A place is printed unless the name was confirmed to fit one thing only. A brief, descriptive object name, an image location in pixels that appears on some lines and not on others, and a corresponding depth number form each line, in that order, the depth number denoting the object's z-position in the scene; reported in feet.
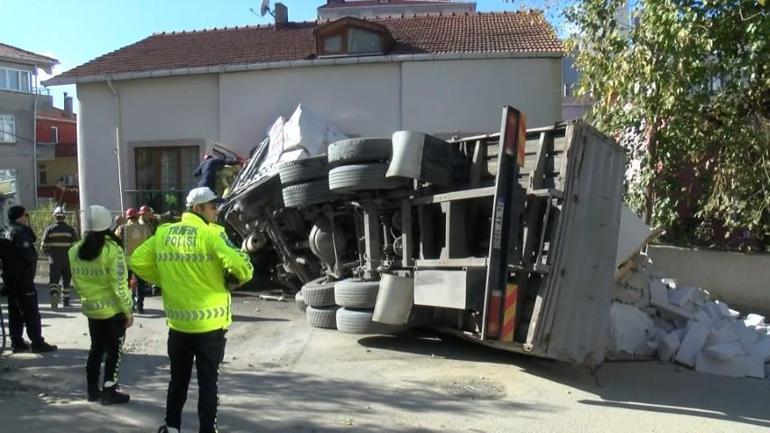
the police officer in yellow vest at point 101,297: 17.44
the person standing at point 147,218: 34.27
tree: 28.27
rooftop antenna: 66.90
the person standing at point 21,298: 23.58
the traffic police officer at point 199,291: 13.50
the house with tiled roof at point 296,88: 50.34
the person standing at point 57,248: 31.17
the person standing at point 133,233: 32.91
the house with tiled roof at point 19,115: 119.75
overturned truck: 18.81
